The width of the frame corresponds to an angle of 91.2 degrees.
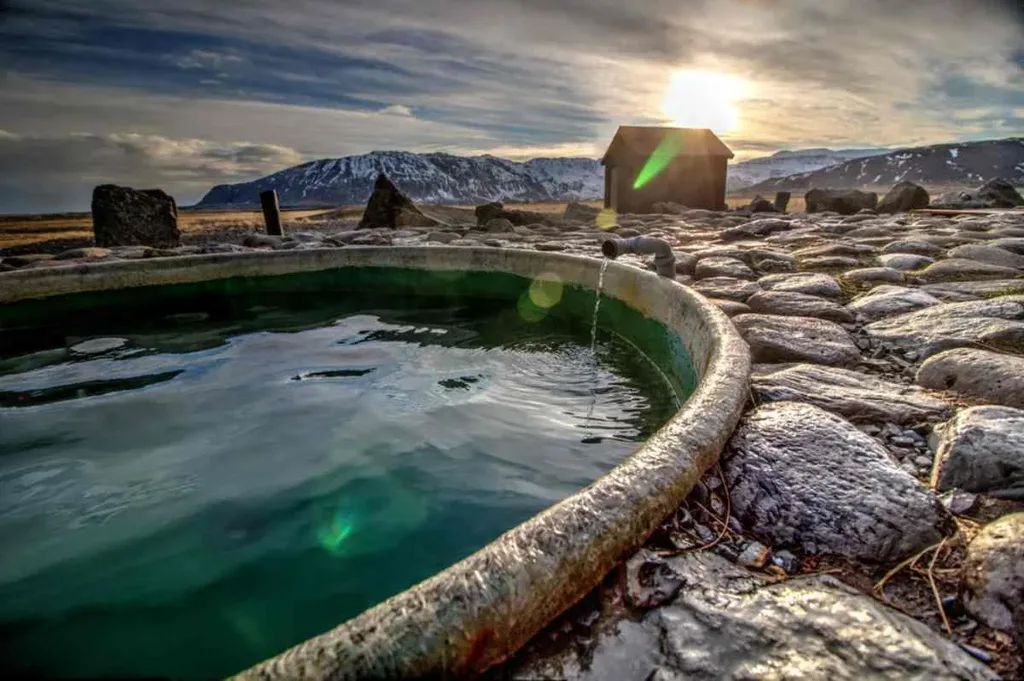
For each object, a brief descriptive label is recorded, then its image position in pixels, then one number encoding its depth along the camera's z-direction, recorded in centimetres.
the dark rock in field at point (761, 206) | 2210
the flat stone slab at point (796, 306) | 354
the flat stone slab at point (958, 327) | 271
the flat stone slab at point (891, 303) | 349
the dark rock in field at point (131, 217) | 1146
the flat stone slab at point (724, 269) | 520
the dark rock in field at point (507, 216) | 1545
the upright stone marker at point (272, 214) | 1236
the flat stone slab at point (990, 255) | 498
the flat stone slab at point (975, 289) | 373
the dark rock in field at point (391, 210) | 1538
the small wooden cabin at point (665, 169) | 2794
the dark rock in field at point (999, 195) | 1645
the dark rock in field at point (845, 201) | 1880
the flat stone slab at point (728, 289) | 429
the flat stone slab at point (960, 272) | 447
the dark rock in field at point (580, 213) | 1779
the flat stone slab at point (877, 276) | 454
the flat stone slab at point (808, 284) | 417
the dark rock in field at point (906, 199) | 1663
